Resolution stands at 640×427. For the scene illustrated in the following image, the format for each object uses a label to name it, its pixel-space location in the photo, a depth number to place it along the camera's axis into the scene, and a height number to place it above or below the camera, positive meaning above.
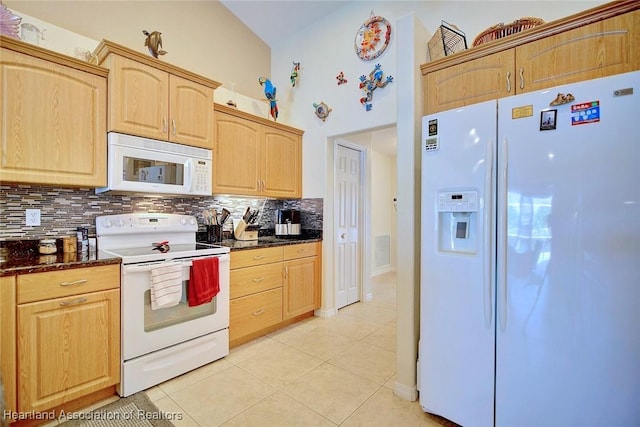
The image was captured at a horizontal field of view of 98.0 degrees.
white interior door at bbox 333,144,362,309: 3.51 -0.15
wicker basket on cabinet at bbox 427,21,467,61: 1.91 +1.20
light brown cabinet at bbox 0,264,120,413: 1.47 -0.71
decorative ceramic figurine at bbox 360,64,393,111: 2.87 +1.37
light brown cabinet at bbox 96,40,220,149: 1.99 +0.90
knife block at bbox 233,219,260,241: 3.04 -0.22
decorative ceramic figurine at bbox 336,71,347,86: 3.19 +1.55
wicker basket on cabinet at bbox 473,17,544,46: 1.69 +1.16
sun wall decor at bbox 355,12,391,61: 2.89 +1.88
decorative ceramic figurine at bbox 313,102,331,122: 3.30 +1.23
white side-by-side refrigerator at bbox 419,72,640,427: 1.15 -0.22
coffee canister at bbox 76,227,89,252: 2.10 -0.21
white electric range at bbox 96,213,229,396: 1.83 -0.72
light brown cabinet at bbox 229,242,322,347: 2.52 -0.77
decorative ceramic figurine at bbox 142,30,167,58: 2.27 +1.39
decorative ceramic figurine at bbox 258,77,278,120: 3.41 +1.44
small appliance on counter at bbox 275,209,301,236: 3.41 -0.13
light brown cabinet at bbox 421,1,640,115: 1.30 +0.84
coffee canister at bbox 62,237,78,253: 1.99 -0.24
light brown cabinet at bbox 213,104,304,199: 2.72 +0.61
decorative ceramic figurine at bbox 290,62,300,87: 3.54 +1.79
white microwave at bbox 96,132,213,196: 2.00 +0.36
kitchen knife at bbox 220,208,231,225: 2.96 -0.04
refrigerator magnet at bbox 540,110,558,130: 1.30 +0.45
